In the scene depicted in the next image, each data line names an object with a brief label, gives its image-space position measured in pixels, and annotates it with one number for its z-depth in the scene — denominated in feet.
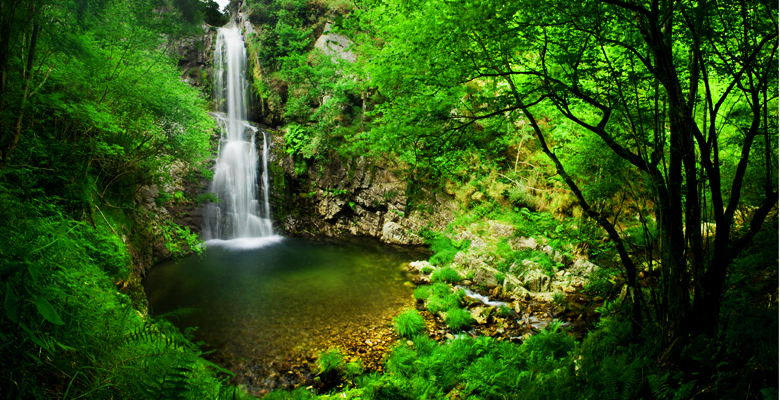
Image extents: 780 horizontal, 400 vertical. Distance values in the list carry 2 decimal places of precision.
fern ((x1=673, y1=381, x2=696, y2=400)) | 7.79
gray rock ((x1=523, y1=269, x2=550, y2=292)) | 28.22
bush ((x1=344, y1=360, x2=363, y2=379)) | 18.48
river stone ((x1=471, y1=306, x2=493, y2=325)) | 23.91
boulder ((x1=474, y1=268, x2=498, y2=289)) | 30.04
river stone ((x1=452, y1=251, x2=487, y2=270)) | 33.50
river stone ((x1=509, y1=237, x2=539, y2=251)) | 33.83
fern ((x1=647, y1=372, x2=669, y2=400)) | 8.22
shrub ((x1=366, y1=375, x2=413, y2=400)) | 15.49
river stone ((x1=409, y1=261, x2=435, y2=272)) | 36.52
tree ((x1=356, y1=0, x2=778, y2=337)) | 8.12
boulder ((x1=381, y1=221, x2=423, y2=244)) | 48.19
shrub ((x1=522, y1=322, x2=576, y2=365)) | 17.51
